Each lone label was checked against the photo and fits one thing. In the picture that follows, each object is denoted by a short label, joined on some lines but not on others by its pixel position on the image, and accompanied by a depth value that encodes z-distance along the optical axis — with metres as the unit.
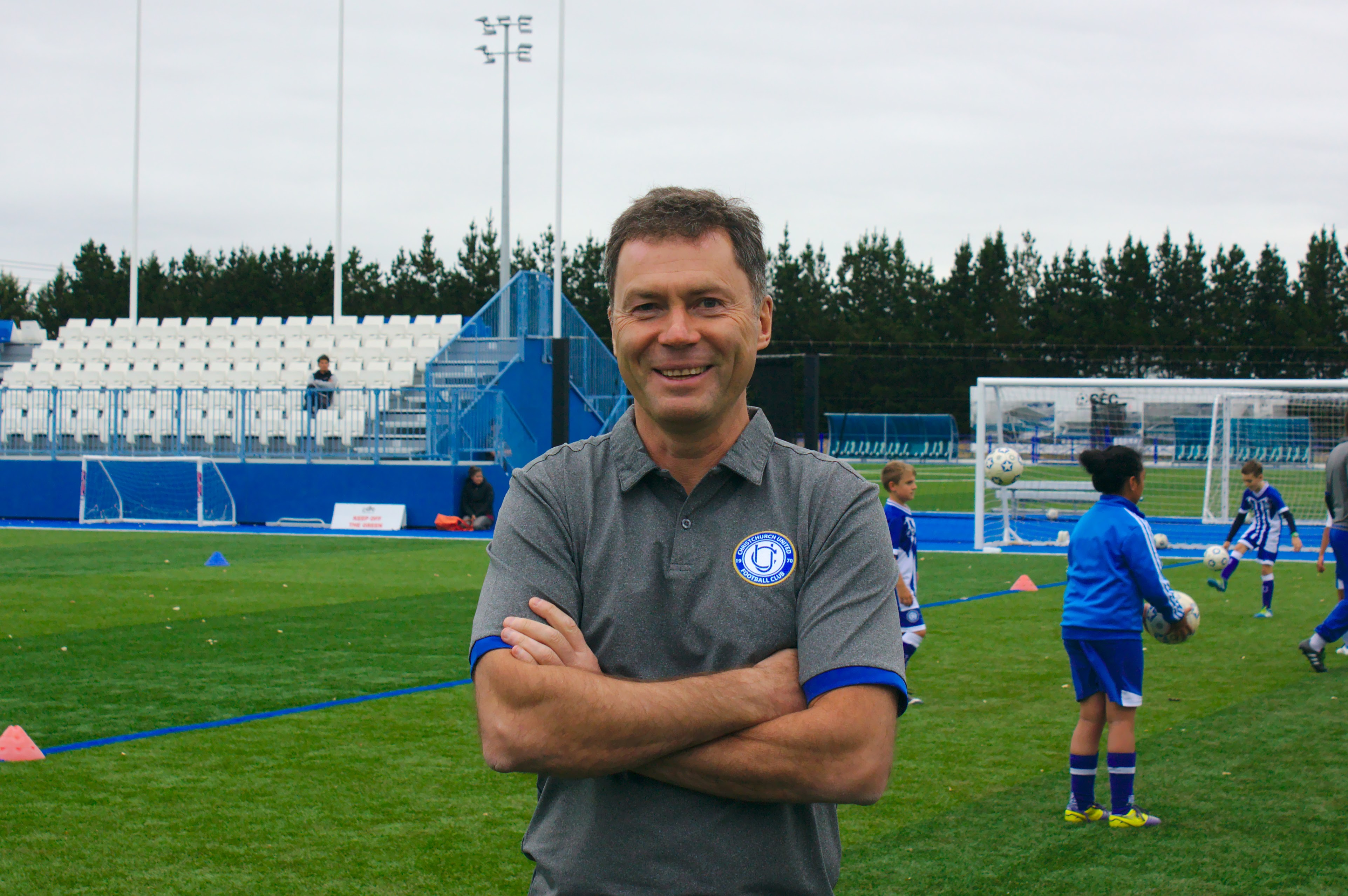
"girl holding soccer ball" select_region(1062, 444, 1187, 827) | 5.63
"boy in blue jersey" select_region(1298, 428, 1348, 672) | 9.21
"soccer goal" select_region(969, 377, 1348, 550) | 19.83
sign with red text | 22.61
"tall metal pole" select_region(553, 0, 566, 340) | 27.33
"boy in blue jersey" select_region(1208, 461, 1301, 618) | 12.17
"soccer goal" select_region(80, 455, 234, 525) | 23.67
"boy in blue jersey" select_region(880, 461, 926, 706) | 7.77
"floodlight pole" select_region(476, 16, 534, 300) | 31.27
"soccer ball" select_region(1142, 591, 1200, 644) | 5.75
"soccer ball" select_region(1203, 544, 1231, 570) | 13.01
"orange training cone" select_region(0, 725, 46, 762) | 6.38
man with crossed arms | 1.99
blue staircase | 23.61
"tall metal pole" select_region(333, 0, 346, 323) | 32.72
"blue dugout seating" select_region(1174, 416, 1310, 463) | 23.48
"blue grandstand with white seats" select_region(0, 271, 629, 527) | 23.45
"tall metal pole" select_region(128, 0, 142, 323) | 33.78
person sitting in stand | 24.27
